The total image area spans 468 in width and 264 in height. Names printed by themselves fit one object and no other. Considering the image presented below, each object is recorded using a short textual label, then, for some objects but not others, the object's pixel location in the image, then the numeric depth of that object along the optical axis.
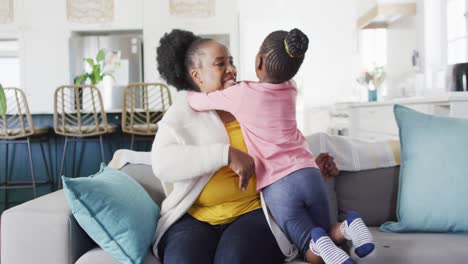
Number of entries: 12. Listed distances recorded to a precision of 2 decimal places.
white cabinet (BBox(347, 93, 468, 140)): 2.59
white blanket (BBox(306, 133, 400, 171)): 1.80
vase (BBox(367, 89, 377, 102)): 4.18
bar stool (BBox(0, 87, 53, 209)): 3.89
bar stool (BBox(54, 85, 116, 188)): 3.91
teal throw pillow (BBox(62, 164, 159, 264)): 1.34
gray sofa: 1.36
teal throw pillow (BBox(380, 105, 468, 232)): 1.60
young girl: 1.35
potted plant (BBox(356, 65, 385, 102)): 4.22
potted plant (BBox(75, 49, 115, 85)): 4.36
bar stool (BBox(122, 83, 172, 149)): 3.94
